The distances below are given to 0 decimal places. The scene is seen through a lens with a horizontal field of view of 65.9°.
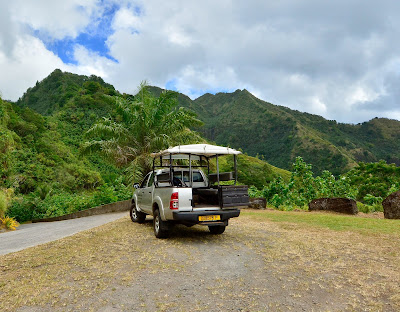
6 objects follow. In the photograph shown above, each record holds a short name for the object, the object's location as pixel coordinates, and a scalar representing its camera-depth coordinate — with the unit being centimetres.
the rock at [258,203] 1566
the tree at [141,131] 1781
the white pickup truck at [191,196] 725
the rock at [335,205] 1333
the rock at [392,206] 1189
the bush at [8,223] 1445
